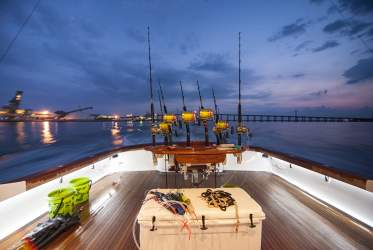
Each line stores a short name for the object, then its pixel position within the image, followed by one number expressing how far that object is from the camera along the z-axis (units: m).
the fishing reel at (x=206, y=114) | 2.88
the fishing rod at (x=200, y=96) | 3.52
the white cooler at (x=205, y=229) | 1.79
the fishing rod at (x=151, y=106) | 3.07
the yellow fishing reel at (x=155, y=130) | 2.99
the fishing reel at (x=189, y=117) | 2.90
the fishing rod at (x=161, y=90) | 3.45
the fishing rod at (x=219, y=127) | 2.97
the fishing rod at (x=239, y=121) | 3.08
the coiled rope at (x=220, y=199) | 1.87
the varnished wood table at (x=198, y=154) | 2.67
